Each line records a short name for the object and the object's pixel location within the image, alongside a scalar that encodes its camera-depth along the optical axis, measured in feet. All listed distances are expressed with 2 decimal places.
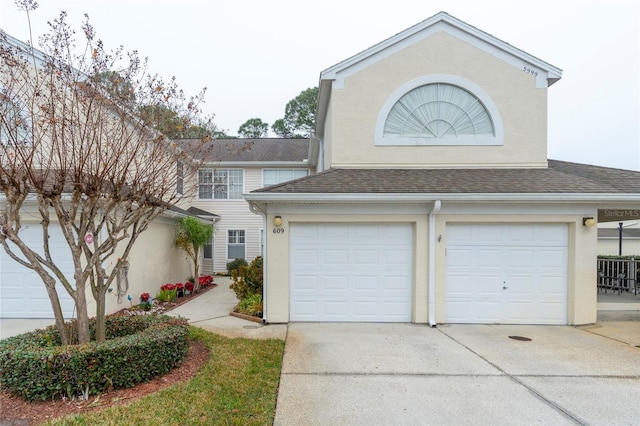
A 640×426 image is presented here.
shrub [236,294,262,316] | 25.73
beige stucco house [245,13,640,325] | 23.44
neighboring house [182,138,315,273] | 52.70
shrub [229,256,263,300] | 28.78
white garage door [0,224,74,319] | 25.89
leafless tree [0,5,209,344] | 13.88
